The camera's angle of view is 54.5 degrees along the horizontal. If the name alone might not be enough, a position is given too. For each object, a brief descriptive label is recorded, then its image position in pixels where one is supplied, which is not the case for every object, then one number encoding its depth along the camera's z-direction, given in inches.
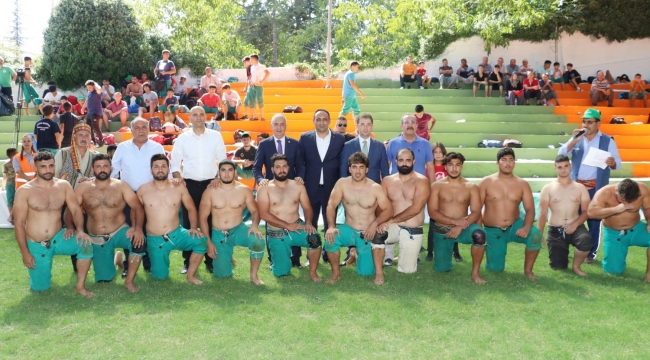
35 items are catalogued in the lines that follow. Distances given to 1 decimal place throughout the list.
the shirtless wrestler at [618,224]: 280.8
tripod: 501.5
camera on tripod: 570.4
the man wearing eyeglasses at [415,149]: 300.0
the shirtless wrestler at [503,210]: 281.0
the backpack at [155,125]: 572.4
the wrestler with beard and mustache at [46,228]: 250.0
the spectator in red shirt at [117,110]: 594.9
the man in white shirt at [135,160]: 283.0
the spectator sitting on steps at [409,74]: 799.1
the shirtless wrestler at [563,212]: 289.0
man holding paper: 312.0
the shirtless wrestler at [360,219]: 271.0
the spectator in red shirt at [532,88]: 733.3
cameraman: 623.8
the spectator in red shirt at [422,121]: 445.4
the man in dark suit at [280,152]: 288.8
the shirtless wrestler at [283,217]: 274.7
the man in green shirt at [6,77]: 611.8
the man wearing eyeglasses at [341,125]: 339.9
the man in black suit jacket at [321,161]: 293.6
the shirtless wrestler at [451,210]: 278.7
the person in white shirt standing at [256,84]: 569.3
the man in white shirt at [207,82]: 664.4
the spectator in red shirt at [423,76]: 801.6
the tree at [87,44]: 697.0
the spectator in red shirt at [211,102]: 629.3
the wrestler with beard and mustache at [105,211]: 264.4
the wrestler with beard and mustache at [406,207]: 278.4
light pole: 757.9
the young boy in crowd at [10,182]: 384.2
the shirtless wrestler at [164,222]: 267.9
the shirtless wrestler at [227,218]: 271.6
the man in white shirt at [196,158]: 283.7
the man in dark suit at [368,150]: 292.0
